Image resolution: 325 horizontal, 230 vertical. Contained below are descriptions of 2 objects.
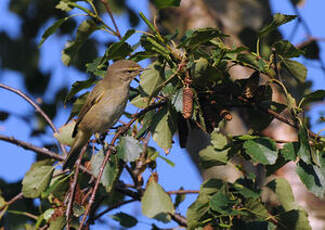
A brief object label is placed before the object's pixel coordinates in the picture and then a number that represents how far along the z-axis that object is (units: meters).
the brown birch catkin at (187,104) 4.11
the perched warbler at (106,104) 6.16
